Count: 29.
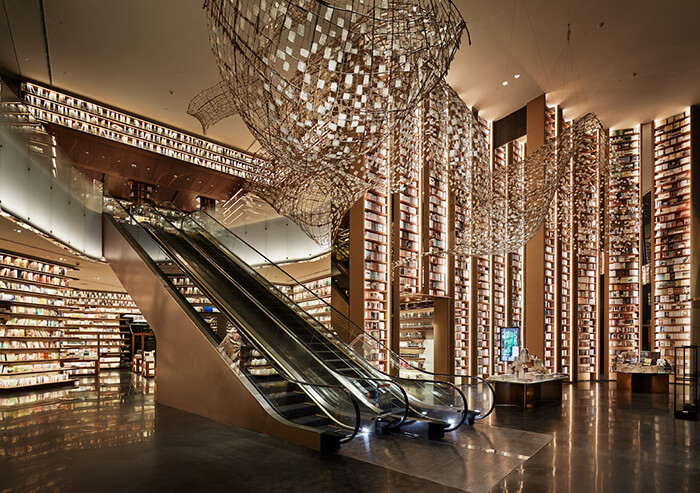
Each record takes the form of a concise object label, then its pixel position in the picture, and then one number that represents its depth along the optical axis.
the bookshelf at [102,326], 17.74
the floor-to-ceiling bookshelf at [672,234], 14.21
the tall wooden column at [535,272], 13.58
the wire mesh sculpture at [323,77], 2.50
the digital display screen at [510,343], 12.43
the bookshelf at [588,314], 15.11
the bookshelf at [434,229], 12.20
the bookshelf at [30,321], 10.63
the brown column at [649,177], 14.86
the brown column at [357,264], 10.87
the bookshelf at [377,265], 11.02
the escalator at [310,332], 6.80
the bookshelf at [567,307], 14.44
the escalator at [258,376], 6.21
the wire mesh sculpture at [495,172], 4.79
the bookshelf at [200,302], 7.42
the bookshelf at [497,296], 14.51
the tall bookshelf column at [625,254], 15.35
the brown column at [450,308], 12.66
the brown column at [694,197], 13.66
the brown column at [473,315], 13.39
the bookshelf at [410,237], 11.84
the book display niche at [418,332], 13.20
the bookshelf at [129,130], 12.58
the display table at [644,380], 11.73
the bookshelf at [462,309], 13.20
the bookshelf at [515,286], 15.22
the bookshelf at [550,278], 13.95
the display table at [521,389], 9.18
